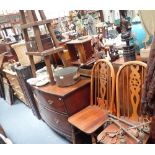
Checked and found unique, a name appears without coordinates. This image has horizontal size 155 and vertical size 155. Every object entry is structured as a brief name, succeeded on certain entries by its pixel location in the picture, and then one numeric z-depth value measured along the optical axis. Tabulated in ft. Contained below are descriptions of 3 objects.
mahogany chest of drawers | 6.32
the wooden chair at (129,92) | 4.96
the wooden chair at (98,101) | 5.57
